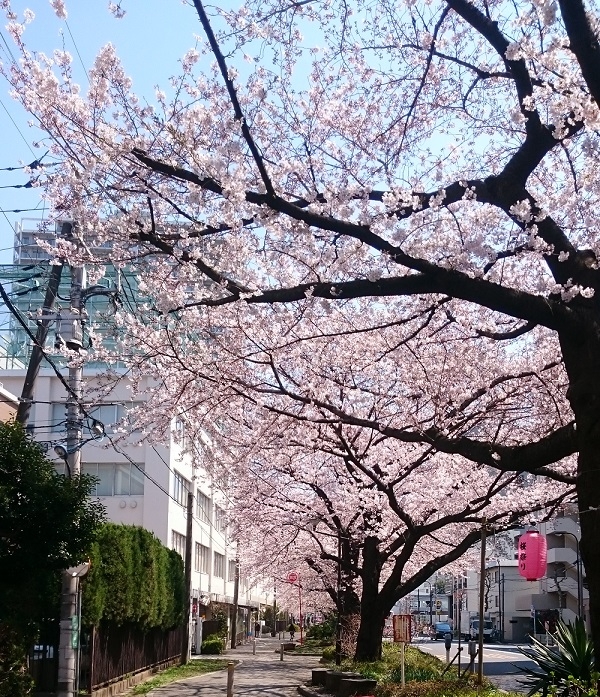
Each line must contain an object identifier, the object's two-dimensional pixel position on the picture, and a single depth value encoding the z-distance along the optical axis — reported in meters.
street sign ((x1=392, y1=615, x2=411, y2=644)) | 18.36
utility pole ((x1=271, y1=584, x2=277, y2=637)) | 89.63
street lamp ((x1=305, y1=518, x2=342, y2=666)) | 23.84
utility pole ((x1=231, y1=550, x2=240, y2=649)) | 50.35
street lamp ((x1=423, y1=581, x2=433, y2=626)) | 114.01
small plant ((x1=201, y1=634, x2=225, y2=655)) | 43.12
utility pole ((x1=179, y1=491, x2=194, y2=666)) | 30.61
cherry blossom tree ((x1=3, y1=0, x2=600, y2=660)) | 7.86
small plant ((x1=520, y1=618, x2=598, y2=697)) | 10.94
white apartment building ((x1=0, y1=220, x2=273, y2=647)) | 36.97
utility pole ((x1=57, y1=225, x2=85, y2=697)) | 12.74
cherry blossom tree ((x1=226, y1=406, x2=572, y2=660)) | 16.80
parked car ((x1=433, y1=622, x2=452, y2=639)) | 75.81
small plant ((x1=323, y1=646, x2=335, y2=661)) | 30.60
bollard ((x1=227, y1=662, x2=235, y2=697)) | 16.15
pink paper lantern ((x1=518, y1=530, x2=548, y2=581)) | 21.03
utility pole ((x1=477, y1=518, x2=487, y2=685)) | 11.64
